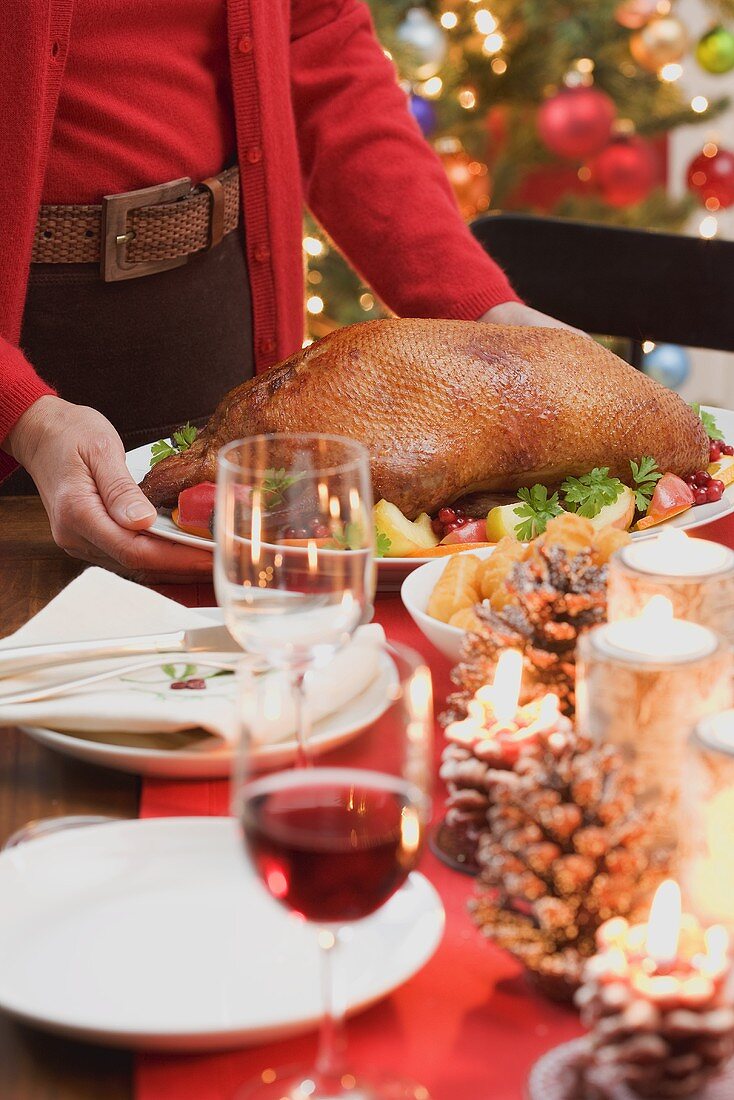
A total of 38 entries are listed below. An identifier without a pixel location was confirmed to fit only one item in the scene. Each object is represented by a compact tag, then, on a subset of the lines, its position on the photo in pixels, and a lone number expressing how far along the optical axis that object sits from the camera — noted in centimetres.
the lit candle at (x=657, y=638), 137
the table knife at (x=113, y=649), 161
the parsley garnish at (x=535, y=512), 191
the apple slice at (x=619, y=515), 197
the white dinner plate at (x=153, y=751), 152
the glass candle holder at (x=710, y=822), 129
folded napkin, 150
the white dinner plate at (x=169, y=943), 128
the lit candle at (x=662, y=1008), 120
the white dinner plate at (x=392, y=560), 188
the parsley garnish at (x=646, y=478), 205
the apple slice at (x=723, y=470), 217
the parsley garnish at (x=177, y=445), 216
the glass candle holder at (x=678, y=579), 147
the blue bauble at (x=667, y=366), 558
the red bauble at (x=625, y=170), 534
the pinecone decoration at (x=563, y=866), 128
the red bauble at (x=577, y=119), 496
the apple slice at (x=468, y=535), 198
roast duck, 205
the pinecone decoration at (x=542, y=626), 150
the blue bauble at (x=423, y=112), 464
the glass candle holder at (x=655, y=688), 136
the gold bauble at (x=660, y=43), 495
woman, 227
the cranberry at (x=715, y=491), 207
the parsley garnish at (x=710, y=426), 235
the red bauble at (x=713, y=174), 538
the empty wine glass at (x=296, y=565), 138
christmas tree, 496
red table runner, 127
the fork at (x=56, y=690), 157
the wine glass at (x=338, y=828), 123
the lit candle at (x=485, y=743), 138
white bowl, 164
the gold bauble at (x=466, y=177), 508
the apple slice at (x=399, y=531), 194
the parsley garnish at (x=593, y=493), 198
